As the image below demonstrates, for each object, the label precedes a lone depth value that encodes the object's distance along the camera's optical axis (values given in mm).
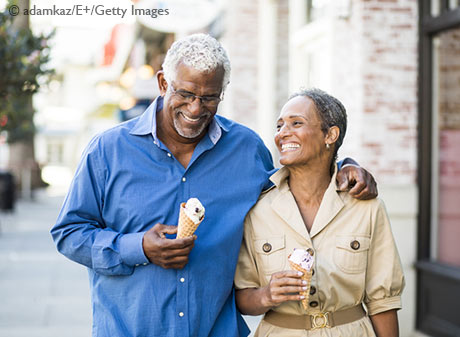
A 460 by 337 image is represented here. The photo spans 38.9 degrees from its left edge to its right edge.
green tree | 6359
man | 2762
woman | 2857
